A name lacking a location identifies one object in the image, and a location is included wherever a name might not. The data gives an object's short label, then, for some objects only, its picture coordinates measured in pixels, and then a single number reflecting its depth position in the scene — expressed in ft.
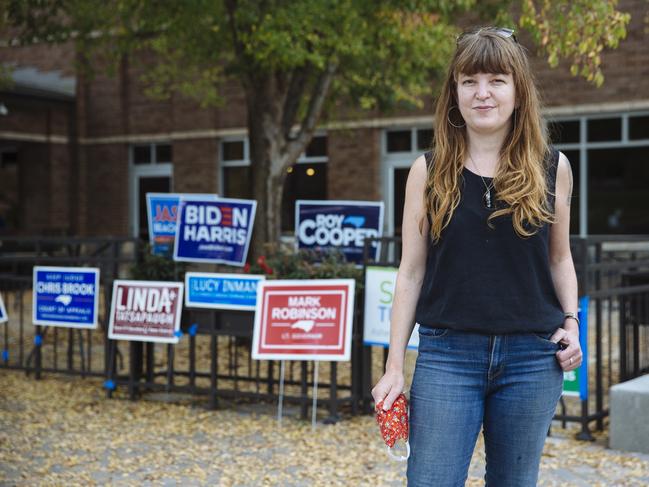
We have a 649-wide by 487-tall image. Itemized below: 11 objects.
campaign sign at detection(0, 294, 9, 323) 28.35
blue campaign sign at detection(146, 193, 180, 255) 30.66
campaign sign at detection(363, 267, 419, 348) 23.20
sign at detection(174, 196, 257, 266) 27.14
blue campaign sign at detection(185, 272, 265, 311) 24.40
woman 8.35
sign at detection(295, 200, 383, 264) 28.40
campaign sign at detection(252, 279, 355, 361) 22.66
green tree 29.22
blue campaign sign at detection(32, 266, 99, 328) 27.45
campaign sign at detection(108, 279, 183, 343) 25.36
